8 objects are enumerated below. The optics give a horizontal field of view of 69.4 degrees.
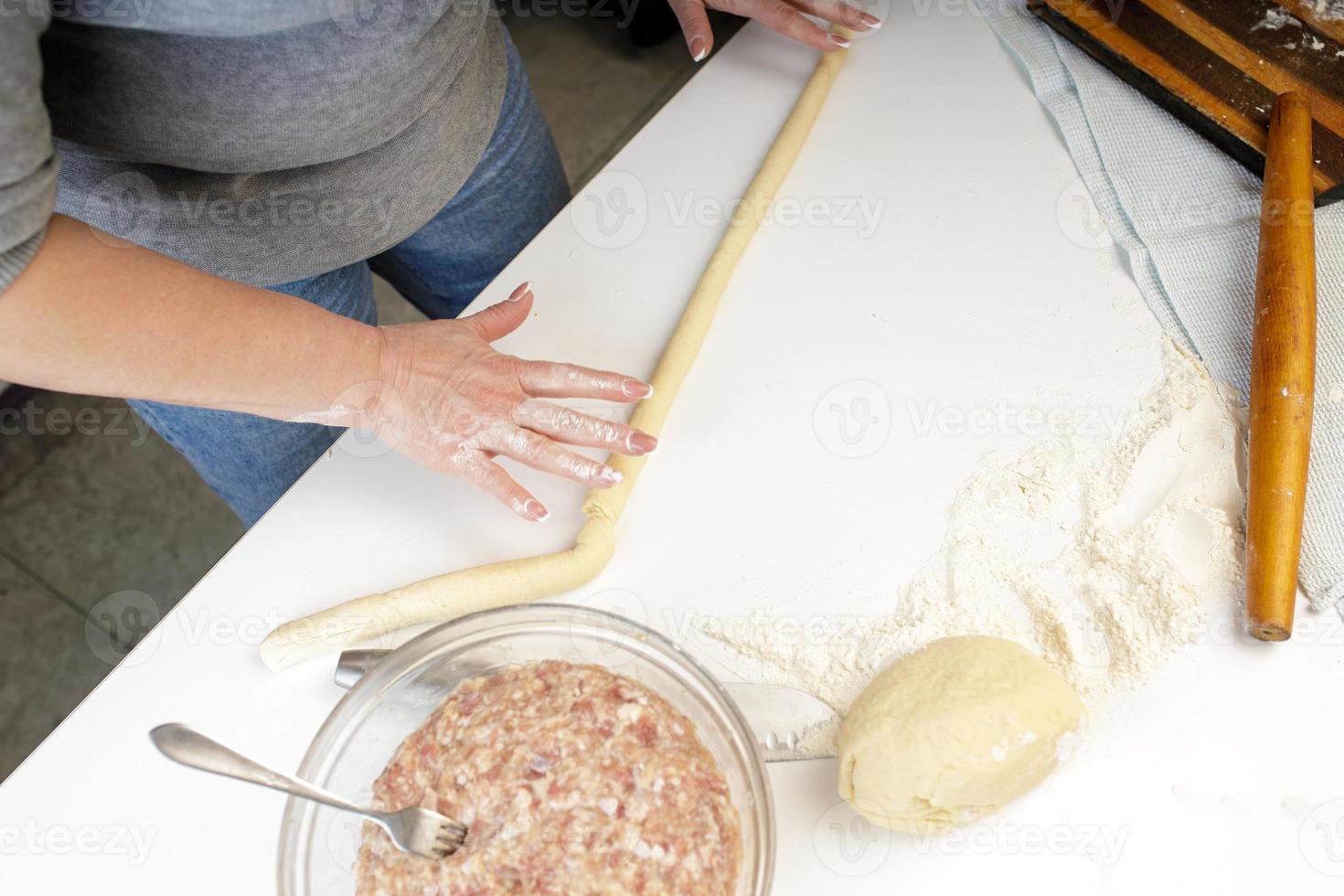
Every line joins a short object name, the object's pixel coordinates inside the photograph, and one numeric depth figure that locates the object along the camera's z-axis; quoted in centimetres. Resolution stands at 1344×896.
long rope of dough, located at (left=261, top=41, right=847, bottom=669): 82
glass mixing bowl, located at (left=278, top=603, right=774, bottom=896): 68
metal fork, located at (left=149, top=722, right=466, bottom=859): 64
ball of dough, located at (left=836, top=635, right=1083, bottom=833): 70
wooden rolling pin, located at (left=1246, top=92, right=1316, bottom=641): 79
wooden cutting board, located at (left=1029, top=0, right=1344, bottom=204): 101
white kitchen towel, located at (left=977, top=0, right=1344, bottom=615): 86
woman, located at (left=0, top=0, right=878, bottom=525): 66
